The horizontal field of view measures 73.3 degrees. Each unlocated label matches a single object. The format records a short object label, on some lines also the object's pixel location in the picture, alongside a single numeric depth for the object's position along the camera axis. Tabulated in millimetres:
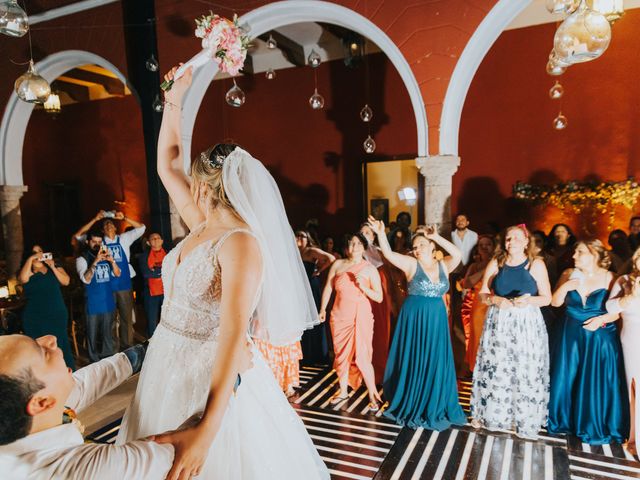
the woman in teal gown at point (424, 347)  3480
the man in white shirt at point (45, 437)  937
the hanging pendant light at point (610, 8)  2695
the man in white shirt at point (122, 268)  5199
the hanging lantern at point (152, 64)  4922
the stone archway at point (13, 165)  7004
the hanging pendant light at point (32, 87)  3111
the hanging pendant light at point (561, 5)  2609
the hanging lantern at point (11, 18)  2553
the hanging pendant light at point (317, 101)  5160
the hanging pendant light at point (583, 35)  1958
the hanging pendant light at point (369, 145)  6365
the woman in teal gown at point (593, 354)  3205
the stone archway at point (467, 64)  4312
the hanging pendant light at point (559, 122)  5277
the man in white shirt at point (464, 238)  5711
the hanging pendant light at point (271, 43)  5031
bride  1246
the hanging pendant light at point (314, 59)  4825
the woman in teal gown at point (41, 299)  4168
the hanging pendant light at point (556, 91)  5070
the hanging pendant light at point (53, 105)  7242
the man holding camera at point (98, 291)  4859
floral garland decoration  6098
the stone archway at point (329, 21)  4797
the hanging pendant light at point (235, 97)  4172
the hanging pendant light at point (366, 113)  5805
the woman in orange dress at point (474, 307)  4125
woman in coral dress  3943
